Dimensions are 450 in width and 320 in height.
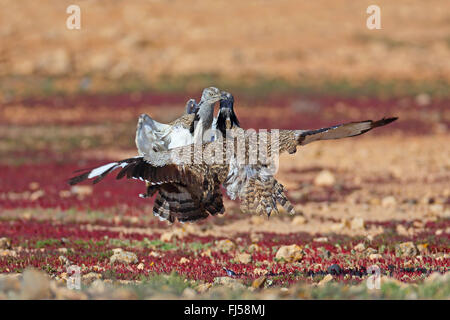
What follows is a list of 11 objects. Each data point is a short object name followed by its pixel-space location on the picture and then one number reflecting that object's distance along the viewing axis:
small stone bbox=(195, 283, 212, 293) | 13.51
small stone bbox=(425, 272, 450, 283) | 12.56
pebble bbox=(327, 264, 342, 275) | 16.16
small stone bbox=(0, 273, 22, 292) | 12.25
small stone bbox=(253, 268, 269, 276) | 16.62
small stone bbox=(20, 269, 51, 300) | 11.71
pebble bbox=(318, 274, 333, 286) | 14.22
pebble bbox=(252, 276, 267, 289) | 13.92
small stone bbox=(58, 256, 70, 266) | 18.12
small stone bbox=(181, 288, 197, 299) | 12.23
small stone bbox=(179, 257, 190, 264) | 18.23
